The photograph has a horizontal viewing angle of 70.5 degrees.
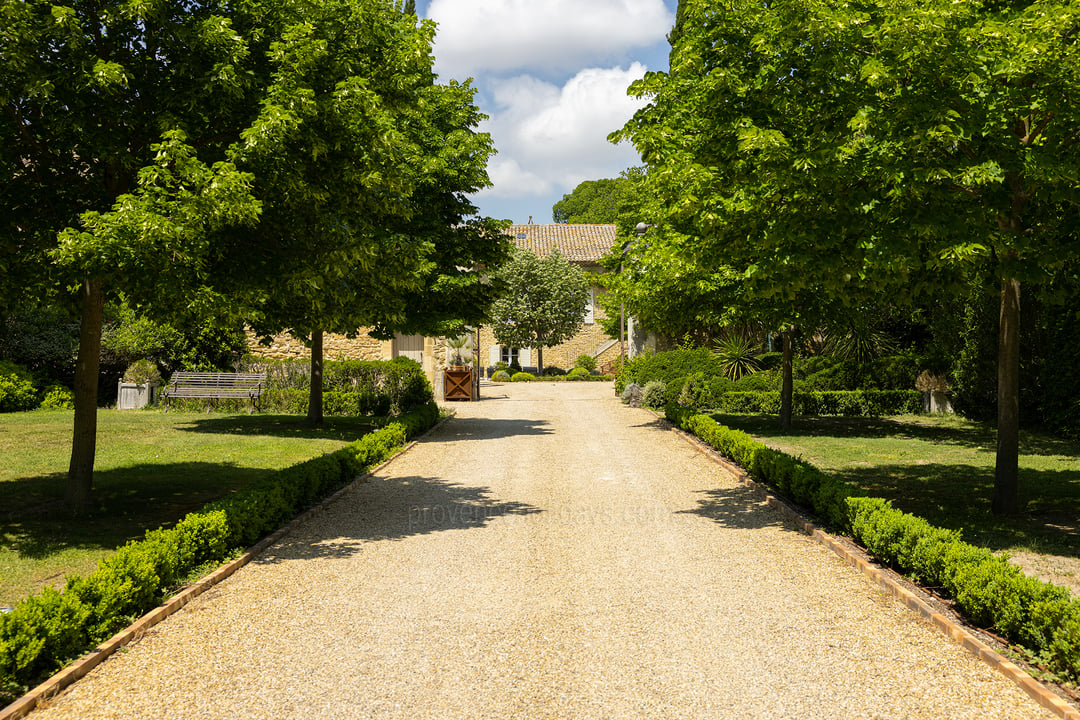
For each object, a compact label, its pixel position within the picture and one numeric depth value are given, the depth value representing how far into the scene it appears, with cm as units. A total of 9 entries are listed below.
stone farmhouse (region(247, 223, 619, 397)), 4831
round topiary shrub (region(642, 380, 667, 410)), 2477
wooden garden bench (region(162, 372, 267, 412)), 2119
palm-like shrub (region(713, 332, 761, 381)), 2475
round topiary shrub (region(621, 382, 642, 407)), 2620
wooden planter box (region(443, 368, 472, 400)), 2820
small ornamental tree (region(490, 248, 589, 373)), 4419
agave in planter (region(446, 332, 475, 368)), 2842
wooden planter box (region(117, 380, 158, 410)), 2175
